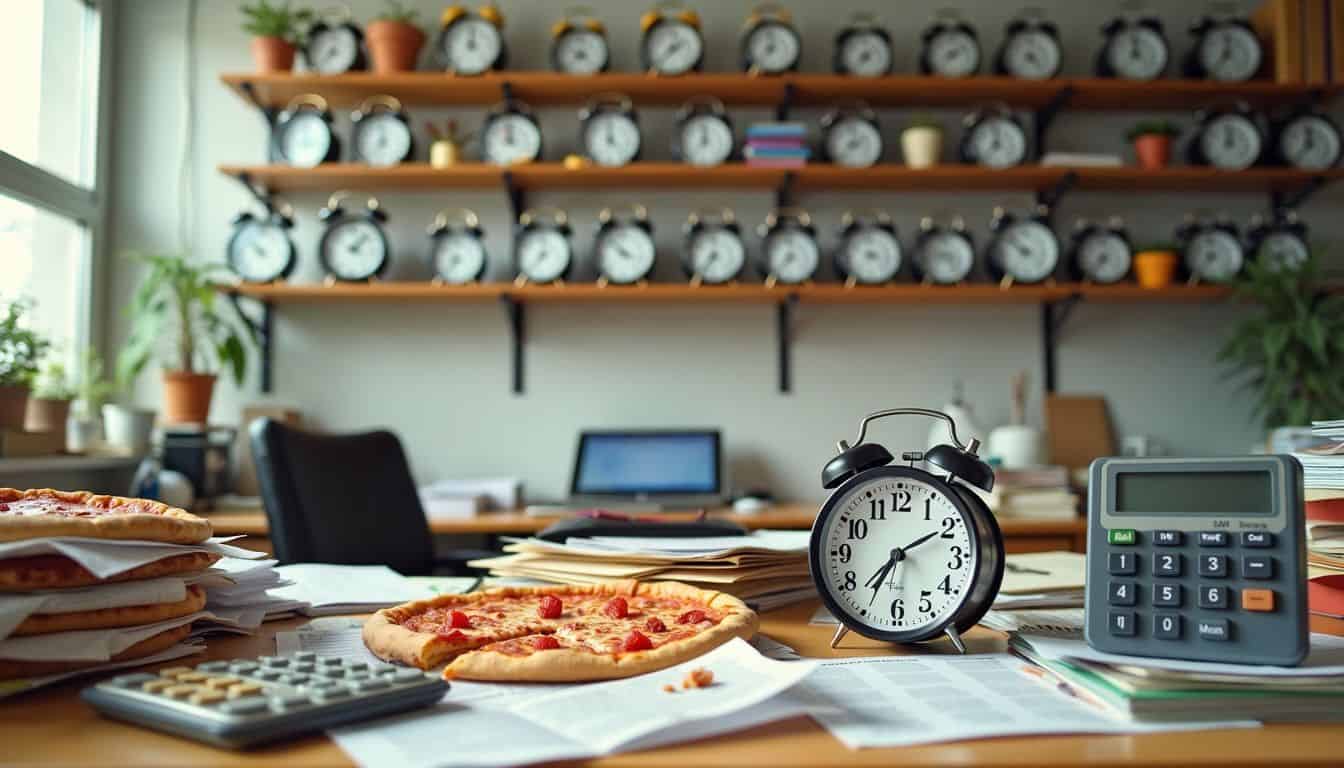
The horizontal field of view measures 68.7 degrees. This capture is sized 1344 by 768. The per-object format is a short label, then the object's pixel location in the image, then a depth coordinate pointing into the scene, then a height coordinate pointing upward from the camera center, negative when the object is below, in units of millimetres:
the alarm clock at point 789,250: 3332 +572
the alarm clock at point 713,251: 3326 +564
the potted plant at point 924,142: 3328 +935
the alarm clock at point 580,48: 3336 +1259
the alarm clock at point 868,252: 3346 +567
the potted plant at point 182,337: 3127 +268
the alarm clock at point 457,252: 3328 +562
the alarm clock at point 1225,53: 3416 +1270
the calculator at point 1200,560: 849 -130
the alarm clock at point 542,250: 3316 +569
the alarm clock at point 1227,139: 3408 +968
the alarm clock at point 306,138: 3316 +948
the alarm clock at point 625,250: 3316 +569
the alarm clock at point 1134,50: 3418 +1280
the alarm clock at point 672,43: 3334 +1277
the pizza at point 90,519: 867 -96
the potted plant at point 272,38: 3291 +1275
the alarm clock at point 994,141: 3385 +957
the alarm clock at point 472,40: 3307 +1278
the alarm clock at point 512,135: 3320 +958
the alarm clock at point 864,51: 3383 +1267
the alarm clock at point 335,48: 3338 +1261
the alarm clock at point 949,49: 3391 +1274
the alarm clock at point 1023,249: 3367 +581
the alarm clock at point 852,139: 3383 +960
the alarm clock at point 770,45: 3340 +1270
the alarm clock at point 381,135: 3373 +972
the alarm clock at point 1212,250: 3373 +579
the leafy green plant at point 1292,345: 3031 +230
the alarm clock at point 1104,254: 3398 +565
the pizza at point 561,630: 868 -219
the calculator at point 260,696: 696 -209
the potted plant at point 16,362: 2514 +145
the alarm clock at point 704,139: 3342 +951
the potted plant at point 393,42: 3305 +1266
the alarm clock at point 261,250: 3307 +568
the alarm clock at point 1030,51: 3406 +1271
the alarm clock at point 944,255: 3379 +560
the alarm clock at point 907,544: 997 -133
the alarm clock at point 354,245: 3324 +588
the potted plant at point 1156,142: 3389 +949
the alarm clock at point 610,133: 3354 +972
